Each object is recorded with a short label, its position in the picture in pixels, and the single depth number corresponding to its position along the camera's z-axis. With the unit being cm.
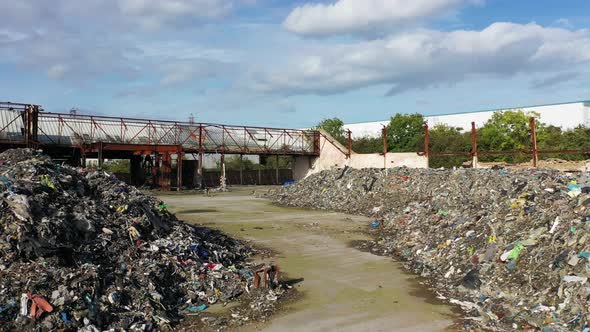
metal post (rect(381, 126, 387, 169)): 2234
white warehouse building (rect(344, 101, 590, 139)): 4309
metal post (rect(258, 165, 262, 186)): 3545
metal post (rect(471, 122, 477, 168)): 1796
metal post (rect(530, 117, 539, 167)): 1581
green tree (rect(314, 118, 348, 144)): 5003
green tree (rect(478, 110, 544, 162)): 3466
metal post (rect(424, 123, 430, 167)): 1978
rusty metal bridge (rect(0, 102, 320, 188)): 2262
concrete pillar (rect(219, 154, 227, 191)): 2785
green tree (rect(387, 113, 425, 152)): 4272
